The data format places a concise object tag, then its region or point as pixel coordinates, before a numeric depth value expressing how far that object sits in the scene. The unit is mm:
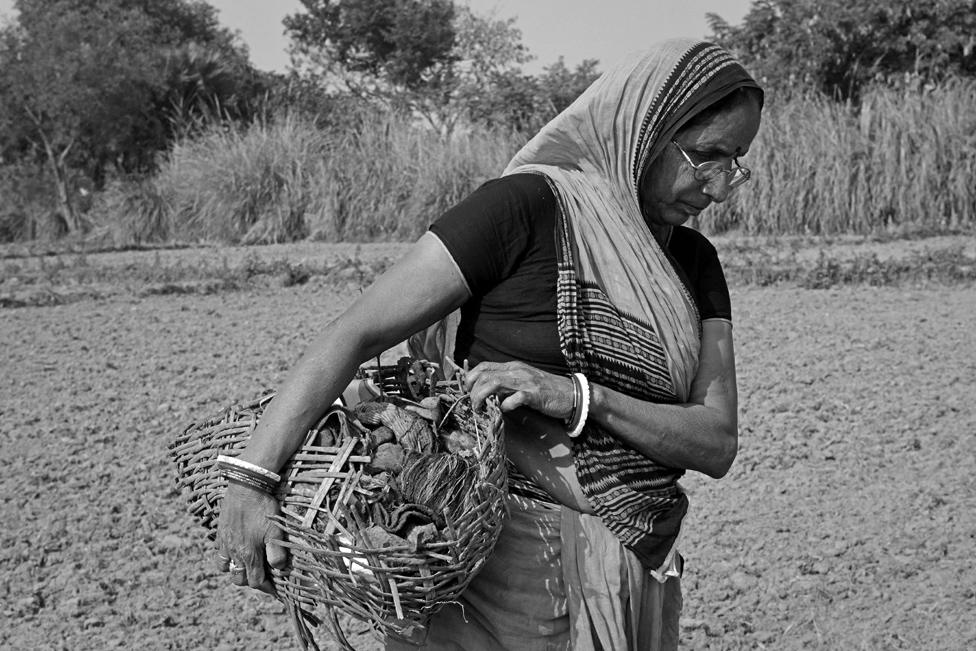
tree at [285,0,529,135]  27391
